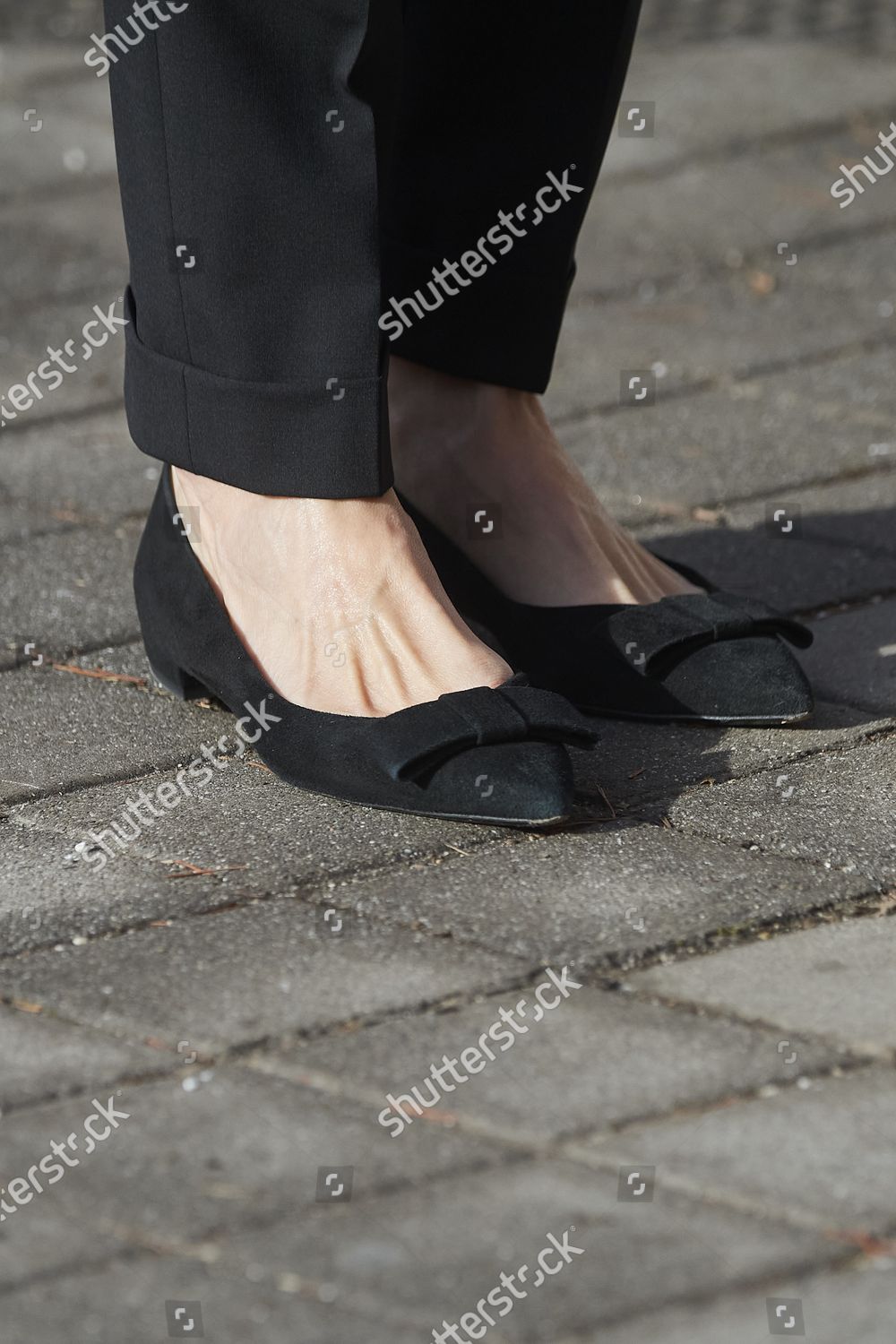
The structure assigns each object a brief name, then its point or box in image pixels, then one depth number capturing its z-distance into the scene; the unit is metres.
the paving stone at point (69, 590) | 3.29
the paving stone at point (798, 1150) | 2.83
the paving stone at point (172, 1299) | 2.78
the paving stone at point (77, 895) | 3.00
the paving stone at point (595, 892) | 2.98
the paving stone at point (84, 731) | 3.14
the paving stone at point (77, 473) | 3.48
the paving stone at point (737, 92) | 4.78
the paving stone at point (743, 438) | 3.48
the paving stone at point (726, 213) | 4.01
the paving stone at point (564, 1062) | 2.88
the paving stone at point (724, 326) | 3.70
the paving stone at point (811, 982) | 2.92
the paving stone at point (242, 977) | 2.93
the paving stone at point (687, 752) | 3.11
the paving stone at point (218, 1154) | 2.83
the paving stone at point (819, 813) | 3.04
